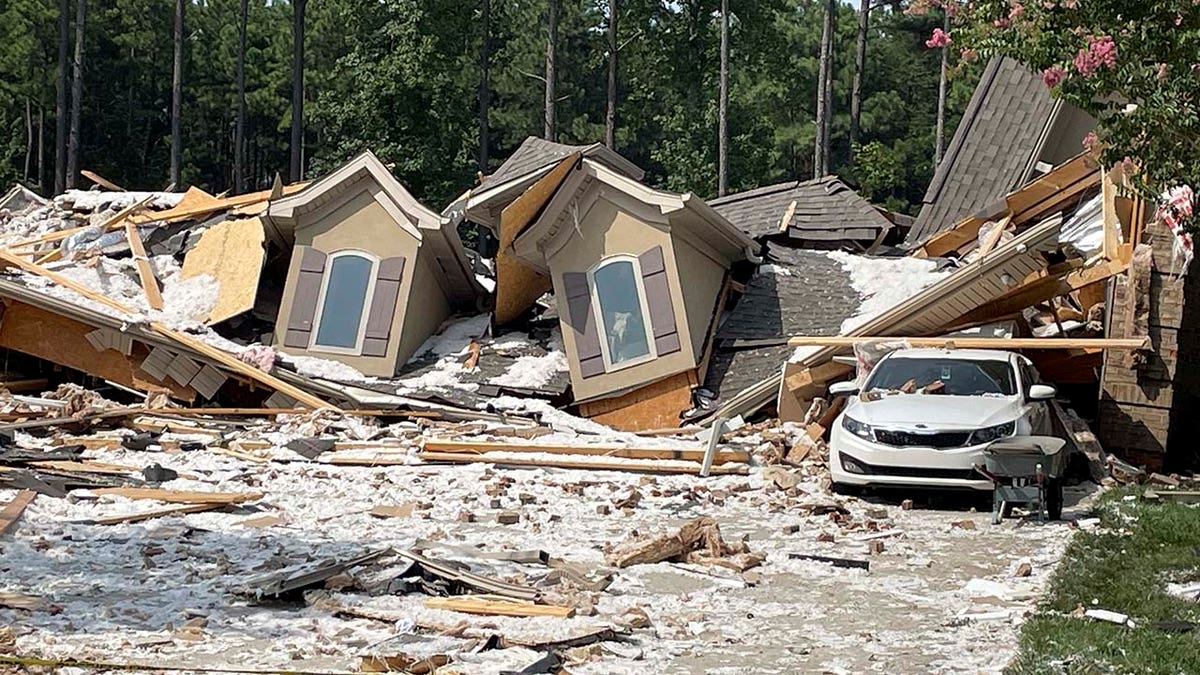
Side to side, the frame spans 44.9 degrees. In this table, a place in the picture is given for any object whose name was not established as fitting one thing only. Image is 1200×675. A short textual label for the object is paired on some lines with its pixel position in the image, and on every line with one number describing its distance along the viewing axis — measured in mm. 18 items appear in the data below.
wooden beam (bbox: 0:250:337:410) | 20031
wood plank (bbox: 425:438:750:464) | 16250
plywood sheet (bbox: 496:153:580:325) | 20875
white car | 13500
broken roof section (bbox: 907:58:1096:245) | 26141
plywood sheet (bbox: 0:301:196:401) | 21000
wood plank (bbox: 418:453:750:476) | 15812
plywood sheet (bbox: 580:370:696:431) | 20188
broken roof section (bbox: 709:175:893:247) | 24750
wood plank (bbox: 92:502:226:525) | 11961
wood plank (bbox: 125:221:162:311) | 21984
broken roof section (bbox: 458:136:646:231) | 21125
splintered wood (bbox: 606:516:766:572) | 10836
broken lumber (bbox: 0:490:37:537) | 11281
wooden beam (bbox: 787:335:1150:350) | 16109
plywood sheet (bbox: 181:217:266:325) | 22125
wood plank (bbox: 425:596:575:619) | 8867
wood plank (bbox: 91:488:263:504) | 13086
